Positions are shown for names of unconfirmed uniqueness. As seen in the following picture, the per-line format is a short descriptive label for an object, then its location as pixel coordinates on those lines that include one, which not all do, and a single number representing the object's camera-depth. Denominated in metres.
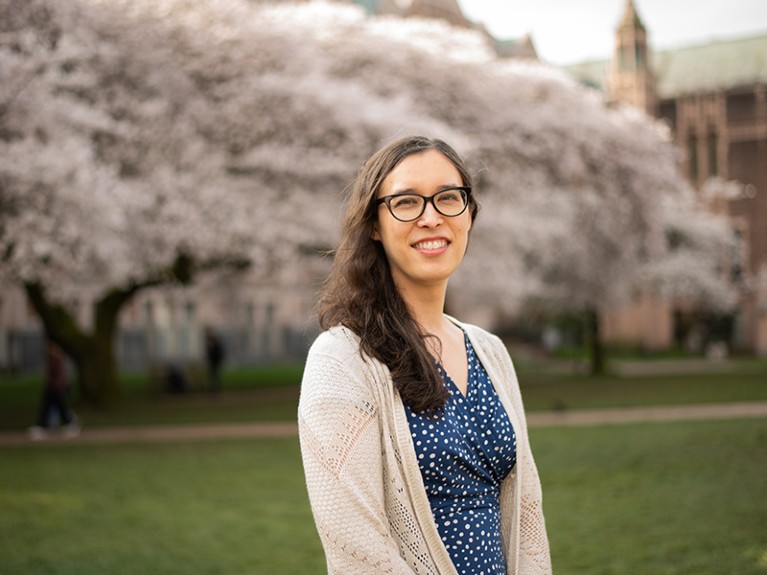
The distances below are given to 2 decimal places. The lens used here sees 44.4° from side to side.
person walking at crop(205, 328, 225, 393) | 26.03
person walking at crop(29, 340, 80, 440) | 16.20
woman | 2.36
